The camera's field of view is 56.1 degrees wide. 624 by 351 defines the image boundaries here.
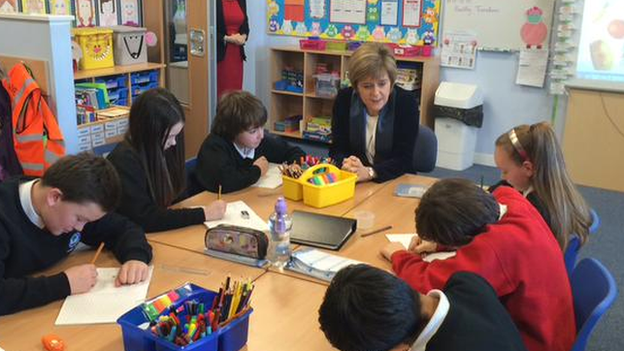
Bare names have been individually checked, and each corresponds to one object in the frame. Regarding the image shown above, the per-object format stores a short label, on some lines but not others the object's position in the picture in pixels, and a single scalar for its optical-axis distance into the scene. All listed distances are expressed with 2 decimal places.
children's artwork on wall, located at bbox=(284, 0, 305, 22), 5.70
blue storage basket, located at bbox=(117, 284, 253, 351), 1.19
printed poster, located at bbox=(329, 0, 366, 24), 5.37
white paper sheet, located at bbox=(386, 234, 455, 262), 1.67
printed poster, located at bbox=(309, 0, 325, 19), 5.56
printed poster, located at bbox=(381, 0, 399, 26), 5.19
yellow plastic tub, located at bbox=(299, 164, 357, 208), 2.22
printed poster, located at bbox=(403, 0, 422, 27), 5.07
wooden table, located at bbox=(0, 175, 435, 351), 1.33
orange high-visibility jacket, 3.12
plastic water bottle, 1.78
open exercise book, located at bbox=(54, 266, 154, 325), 1.41
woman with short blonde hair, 2.60
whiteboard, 4.56
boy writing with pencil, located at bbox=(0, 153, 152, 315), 1.46
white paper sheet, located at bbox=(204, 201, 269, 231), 2.01
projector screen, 4.40
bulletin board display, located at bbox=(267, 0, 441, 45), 5.07
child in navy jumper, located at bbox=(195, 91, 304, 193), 2.41
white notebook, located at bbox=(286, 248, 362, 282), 1.67
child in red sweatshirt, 1.48
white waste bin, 4.75
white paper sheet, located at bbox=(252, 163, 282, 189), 2.46
